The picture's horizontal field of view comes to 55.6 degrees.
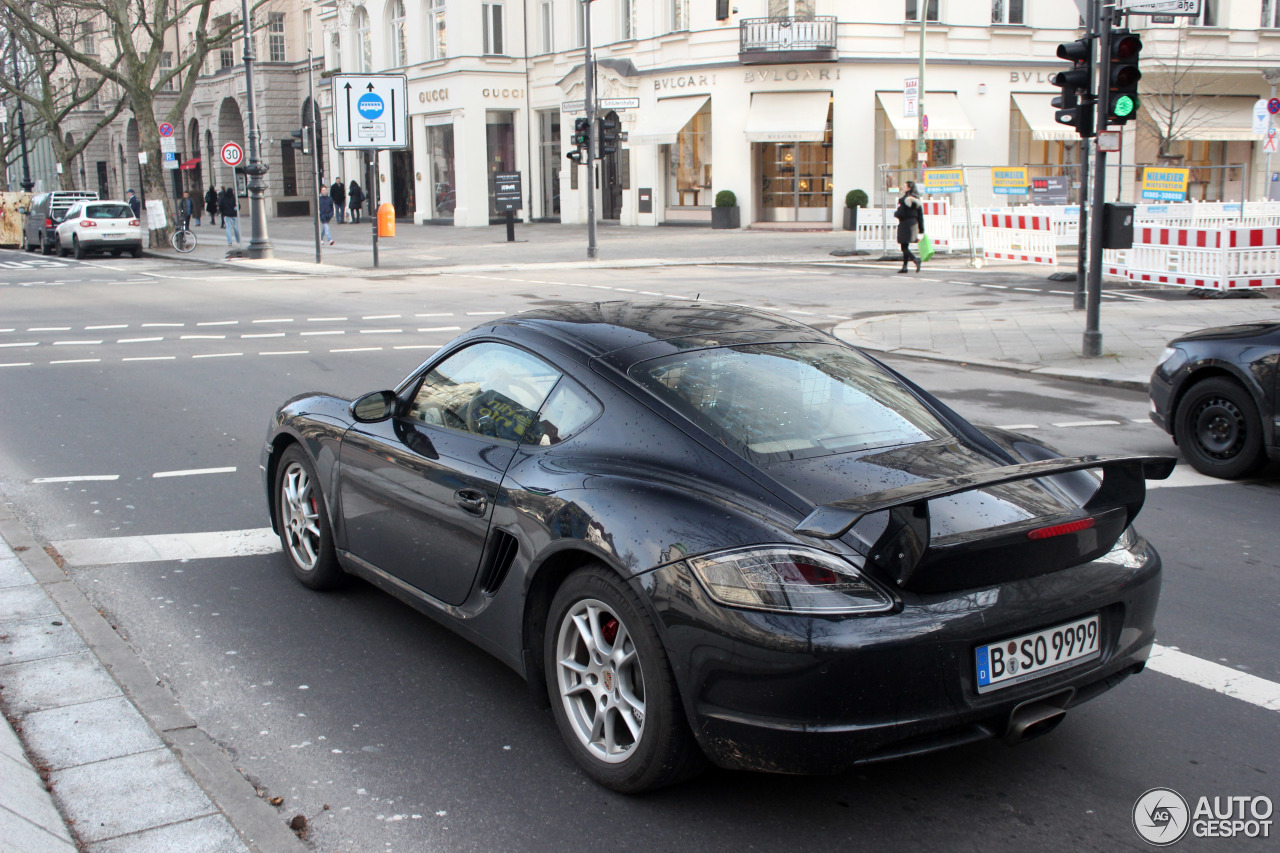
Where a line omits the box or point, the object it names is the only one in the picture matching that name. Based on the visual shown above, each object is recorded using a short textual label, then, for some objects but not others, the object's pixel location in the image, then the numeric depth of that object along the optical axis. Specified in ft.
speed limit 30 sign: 100.99
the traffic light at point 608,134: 96.07
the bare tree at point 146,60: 110.83
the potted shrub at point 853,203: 124.98
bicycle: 110.73
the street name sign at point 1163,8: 38.65
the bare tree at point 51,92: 134.10
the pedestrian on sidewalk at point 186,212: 125.29
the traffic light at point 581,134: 94.46
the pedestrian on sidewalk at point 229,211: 111.04
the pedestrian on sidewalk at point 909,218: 78.23
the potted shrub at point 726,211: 129.90
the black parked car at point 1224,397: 24.72
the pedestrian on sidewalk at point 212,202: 160.93
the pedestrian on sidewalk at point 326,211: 113.19
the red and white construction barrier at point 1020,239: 83.15
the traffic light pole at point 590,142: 92.84
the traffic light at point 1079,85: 42.42
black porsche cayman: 10.37
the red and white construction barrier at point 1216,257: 62.69
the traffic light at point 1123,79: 39.91
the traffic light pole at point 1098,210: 40.42
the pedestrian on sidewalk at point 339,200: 158.81
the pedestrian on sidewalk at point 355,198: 161.48
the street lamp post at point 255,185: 98.89
